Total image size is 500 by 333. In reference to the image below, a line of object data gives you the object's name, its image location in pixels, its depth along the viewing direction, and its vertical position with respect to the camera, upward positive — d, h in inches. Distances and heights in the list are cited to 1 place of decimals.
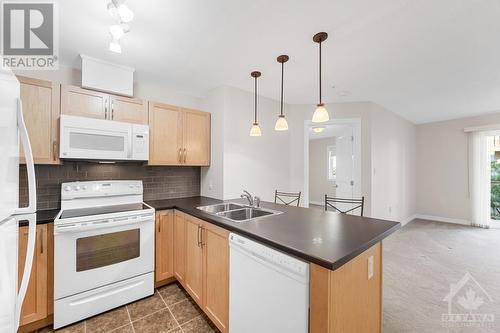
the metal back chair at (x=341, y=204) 94.2 -26.2
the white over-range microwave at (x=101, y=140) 80.3 +11.1
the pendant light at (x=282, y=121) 86.4 +19.0
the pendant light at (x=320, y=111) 70.9 +19.1
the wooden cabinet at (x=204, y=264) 64.6 -35.0
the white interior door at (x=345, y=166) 152.4 +1.3
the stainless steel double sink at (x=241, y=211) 85.3 -18.6
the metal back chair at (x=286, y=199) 142.5 -21.2
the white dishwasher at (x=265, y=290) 42.6 -28.4
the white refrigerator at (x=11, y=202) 31.8 -6.1
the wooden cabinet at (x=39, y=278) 67.7 -37.2
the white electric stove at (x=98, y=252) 70.6 -31.4
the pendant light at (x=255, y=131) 93.2 +16.1
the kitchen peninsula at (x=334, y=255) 39.7 -17.7
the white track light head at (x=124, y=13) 54.6 +40.7
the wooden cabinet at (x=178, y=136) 104.0 +16.6
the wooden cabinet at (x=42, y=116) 76.3 +18.7
